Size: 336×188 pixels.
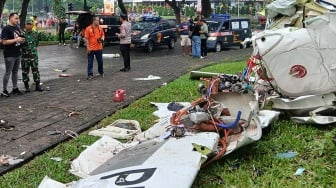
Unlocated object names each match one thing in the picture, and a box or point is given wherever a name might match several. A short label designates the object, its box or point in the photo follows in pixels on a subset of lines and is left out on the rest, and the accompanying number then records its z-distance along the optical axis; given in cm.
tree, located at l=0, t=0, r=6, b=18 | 2286
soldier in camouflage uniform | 988
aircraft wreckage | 415
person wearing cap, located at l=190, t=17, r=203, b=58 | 1817
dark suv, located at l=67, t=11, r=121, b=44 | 2531
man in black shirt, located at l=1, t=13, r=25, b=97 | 941
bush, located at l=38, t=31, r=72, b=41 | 2964
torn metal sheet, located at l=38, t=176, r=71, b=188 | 438
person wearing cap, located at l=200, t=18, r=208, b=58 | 1834
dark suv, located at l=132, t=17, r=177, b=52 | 2233
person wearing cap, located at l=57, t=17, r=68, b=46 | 2706
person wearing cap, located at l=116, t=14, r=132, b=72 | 1373
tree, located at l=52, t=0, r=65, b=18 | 3920
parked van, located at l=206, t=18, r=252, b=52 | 2256
